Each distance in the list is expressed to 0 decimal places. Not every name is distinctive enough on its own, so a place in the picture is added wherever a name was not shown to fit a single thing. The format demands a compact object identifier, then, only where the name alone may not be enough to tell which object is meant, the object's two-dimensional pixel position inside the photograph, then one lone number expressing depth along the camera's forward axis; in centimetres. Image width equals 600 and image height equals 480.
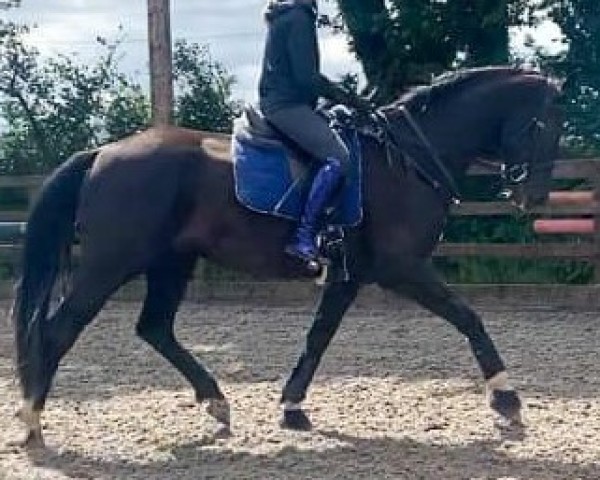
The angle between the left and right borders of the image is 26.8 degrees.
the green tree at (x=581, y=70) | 1427
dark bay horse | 688
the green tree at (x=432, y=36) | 1463
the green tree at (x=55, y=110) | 1655
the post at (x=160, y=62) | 1347
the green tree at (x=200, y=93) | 1611
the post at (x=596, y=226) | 1223
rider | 683
